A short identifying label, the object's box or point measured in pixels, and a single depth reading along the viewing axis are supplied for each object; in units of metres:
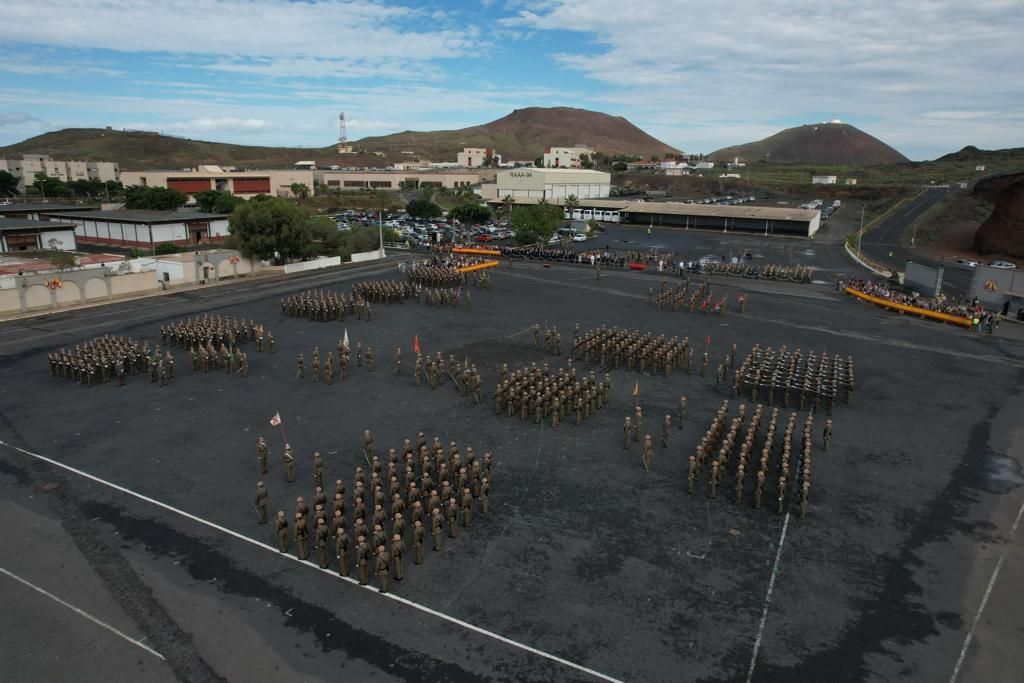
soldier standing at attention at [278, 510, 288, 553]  13.28
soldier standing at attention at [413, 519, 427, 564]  13.10
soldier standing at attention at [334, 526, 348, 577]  12.49
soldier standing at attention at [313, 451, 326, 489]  15.56
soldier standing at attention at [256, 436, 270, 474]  16.47
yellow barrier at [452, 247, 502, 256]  56.62
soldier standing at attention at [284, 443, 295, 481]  16.16
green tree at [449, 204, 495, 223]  80.50
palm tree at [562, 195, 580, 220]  87.94
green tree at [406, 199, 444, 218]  85.44
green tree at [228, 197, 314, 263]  46.16
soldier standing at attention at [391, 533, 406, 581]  12.32
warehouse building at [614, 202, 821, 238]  75.06
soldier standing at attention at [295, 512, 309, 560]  12.98
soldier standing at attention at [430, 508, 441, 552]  13.61
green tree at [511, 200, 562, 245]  60.56
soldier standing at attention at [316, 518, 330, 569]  12.91
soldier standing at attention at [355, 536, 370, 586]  12.28
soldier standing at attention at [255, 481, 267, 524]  14.28
